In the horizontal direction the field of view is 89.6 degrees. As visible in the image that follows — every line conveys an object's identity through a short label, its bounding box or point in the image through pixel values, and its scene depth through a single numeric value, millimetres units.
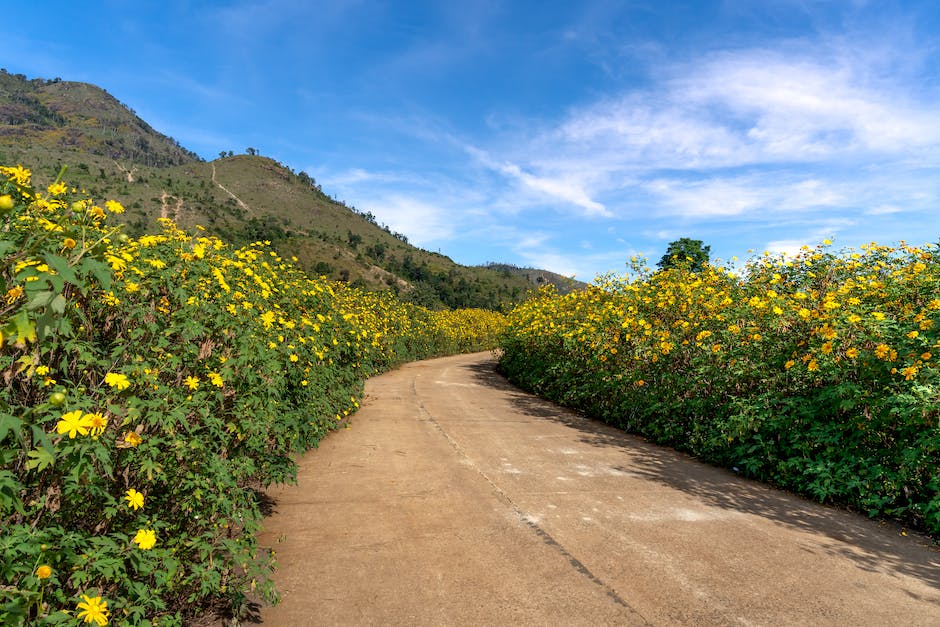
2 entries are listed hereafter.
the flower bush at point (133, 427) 1661
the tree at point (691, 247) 41019
